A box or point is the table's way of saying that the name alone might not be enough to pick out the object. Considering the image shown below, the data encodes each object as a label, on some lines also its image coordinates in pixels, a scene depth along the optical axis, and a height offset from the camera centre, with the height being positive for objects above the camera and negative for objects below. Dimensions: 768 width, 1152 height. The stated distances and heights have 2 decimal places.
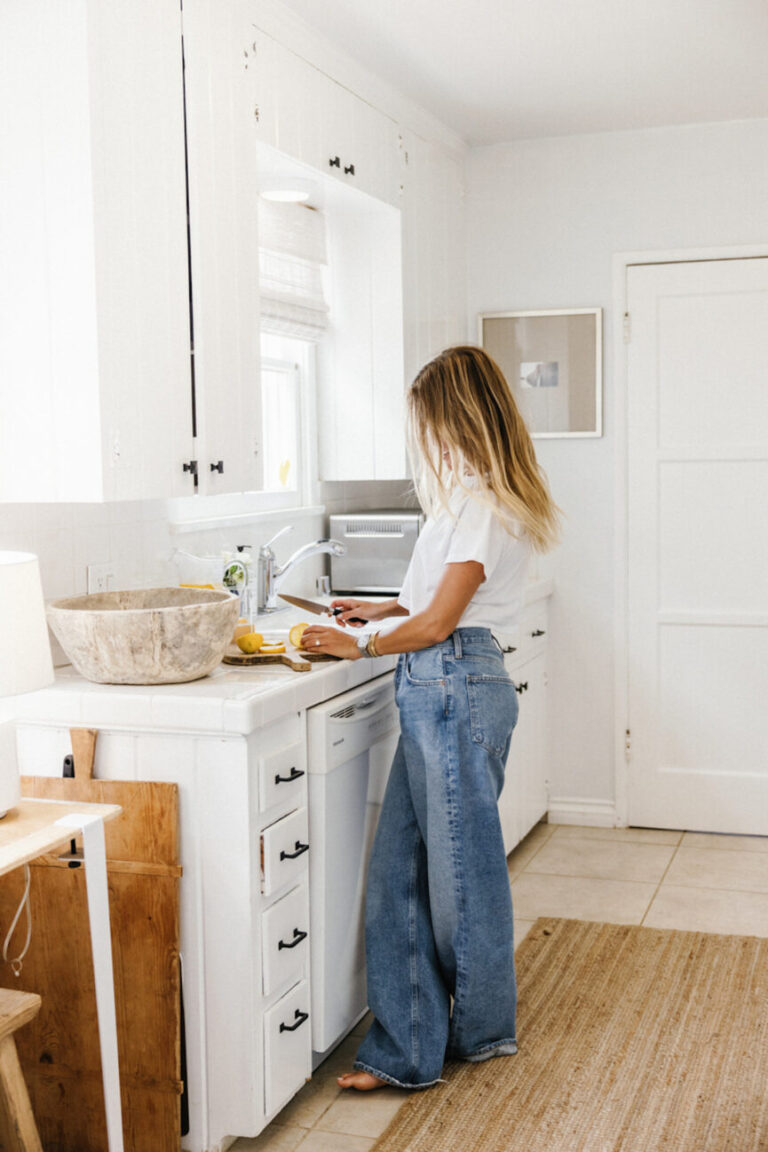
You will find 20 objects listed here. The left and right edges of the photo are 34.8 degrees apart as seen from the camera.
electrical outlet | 2.82 -0.22
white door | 4.30 -0.25
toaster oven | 3.85 -0.22
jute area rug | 2.49 -1.33
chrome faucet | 3.46 -0.26
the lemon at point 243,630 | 2.84 -0.34
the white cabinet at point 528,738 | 4.01 -0.91
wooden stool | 2.06 -1.02
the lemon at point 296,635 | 2.75 -0.35
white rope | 2.38 -0.90
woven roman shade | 3.44 +0.62
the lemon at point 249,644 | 2.77 -0.37
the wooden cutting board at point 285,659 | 2.58 -0.39
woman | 2.59 -0.53
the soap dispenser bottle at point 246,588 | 3.26 -0.29
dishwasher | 2.58 -0.78
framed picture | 4.44 +0.41
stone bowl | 2.31 -0.30
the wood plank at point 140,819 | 2.31 -0.64
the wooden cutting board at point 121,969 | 2.32 -0.93
